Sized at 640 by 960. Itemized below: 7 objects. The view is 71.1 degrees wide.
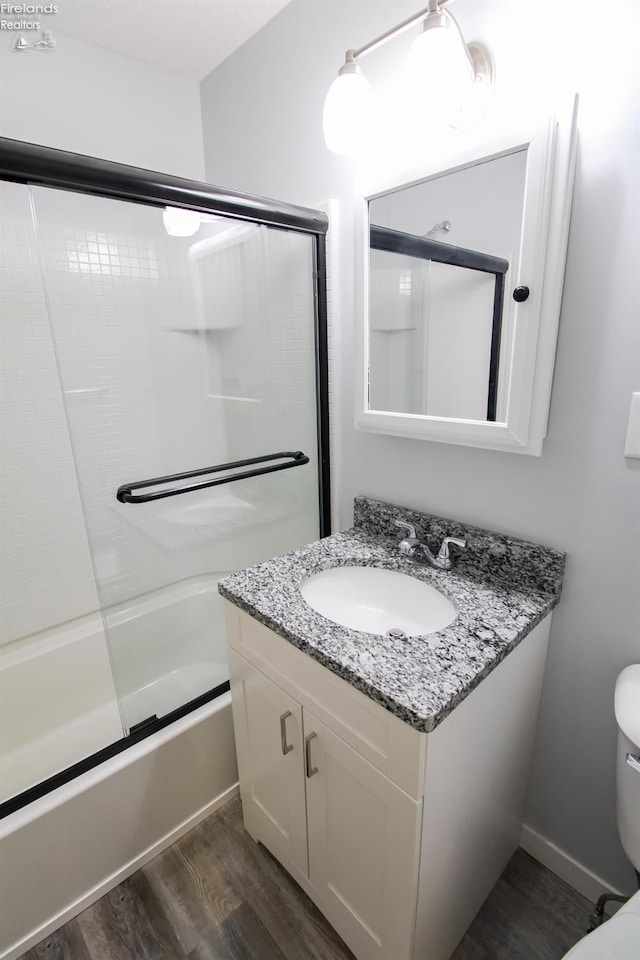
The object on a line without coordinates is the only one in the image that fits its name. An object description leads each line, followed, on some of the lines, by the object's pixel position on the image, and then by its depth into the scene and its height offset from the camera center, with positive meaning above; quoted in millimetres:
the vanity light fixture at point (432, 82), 845 +568
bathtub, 1096 -1108
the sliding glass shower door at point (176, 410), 1344 -144
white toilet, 599 -767
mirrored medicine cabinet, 890 +163
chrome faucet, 1161 -484
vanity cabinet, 811 -871
